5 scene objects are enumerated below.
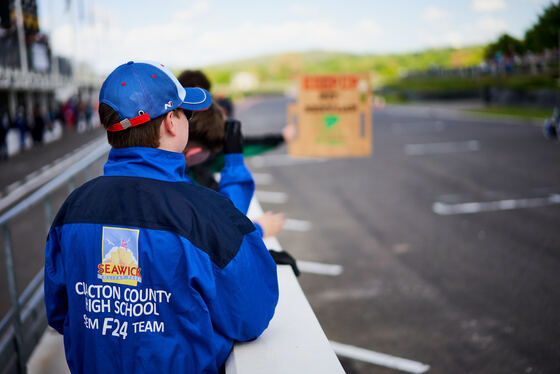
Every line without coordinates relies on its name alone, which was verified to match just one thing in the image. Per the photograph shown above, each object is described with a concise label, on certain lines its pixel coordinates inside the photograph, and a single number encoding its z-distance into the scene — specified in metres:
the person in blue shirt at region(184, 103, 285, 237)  2.27
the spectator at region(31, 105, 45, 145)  24.84
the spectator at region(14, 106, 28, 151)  22.22
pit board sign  3.58
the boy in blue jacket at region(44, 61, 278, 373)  1.43
